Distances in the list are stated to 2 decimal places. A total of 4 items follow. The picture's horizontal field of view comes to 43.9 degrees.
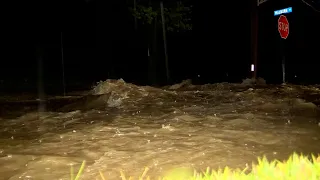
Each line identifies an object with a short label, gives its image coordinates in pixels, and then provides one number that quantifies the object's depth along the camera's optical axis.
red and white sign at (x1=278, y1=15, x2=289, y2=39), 19.97
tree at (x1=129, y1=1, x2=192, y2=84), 25.86
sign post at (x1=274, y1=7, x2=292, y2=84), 19.97
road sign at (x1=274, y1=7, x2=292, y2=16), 18.17
